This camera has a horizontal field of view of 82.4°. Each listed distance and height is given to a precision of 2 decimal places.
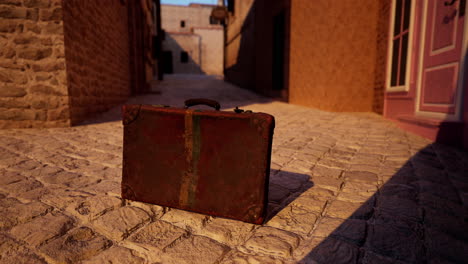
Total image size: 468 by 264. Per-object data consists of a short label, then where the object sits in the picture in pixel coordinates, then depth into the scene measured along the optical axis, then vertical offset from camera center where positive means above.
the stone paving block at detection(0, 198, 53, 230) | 1.54 -0.74
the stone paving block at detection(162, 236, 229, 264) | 1.25 -0.77
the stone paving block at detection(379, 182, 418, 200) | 1.94 -0.73
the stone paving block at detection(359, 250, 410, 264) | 1.22 -0.76
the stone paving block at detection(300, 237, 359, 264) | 1.24 -0.76
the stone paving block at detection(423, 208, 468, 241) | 1.46 -0.75
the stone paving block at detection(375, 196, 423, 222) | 1.63 -0.74
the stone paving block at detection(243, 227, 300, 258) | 1.31 -0.76
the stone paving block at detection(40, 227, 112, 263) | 1.25 -0.76
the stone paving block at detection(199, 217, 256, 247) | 1.41 -0.76
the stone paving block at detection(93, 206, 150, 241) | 1.46 -0.75
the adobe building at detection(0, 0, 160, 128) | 4.25 +0.48
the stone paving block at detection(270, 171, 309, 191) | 2.16 -0.74
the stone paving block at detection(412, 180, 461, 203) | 1.92 -0.72
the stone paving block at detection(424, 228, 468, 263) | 1.26 -0.76
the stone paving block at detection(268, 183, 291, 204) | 1.90 -0.75
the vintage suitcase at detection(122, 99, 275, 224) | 1.48 -0.39
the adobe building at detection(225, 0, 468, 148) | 3.47 +0.74
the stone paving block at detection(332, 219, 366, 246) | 1.40 -0.75
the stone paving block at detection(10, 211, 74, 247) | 1.38 -0.75
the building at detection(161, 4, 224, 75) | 27.23 +4.27
